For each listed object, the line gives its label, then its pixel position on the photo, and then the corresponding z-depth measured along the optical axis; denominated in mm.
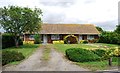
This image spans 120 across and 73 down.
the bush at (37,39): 19088
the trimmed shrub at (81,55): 7528
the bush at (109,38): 16904
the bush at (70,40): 18088
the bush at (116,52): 8753
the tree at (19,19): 13551
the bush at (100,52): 8431
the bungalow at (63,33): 20078
